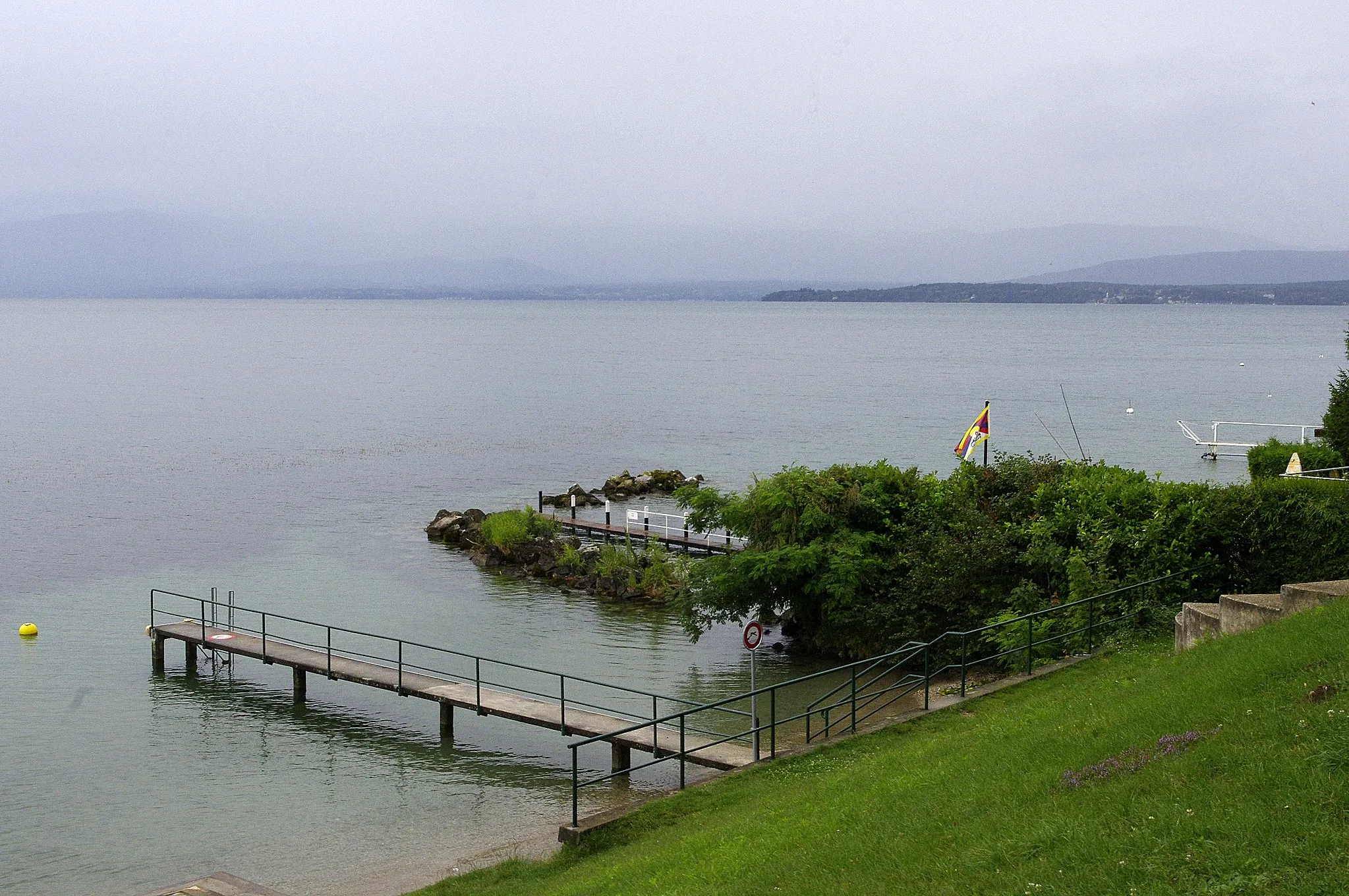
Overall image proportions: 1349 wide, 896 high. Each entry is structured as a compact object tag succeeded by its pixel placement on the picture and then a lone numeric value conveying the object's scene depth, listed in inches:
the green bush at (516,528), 1716.3
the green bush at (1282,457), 1357.0
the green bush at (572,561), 1603.1
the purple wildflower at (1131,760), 446.0
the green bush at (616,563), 1540.4
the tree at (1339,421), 1411.2
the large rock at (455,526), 1856.5
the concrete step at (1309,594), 625.0
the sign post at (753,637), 719.1
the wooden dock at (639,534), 1699.1
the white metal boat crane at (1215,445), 2704.2
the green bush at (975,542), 933.2
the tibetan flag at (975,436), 1549.0
